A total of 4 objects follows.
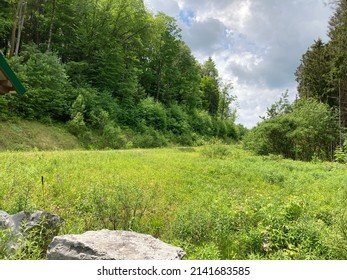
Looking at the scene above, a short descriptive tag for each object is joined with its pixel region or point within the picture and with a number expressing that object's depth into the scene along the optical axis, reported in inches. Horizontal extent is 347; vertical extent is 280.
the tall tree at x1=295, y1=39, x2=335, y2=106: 1406.3
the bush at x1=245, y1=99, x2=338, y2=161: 978.7
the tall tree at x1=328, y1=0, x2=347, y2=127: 880.3
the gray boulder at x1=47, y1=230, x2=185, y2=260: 169.5
